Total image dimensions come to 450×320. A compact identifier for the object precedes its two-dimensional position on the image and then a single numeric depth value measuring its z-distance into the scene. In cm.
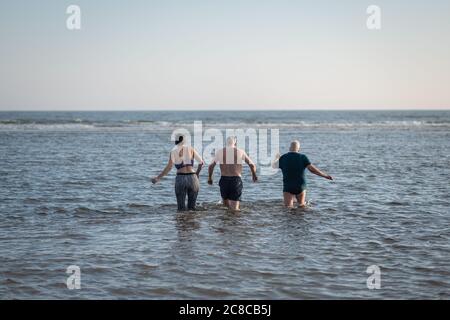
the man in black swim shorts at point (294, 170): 1166
